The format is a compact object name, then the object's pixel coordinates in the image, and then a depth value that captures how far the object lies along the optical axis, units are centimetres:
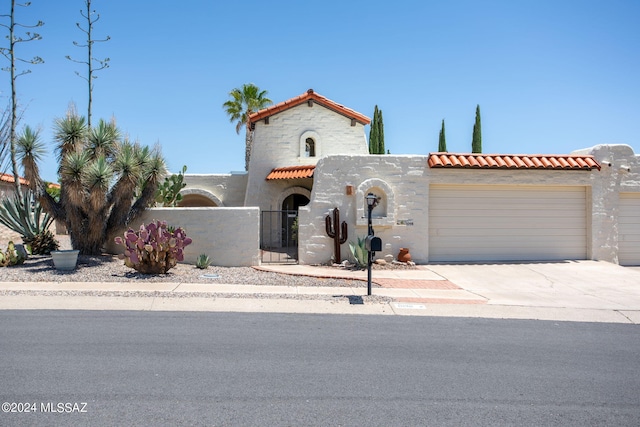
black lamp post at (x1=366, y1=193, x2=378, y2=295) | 1017
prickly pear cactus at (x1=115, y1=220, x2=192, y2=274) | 1186
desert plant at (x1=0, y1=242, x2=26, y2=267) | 1298
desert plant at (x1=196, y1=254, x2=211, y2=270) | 1353
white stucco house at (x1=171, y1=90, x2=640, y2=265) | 1488
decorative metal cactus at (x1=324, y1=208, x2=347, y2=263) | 1463
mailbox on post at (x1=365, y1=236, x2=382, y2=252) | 986
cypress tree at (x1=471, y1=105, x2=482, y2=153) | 3512
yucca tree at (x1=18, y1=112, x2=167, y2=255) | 1322
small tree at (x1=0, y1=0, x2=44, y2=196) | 1733
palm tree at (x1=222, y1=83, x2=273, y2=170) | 3484
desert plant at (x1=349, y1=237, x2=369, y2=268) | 1391
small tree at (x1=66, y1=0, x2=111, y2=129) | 1928
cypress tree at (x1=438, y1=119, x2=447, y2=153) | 3687
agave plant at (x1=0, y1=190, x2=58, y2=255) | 1494
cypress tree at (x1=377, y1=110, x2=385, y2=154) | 3429
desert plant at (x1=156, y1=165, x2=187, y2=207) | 1734
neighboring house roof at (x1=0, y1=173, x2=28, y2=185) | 2397
